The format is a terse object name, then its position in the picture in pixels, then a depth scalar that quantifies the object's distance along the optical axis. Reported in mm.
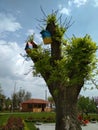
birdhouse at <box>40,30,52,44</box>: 5218
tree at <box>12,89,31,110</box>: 38563
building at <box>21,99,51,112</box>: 34012
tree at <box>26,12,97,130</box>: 4876
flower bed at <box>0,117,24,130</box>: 5977
